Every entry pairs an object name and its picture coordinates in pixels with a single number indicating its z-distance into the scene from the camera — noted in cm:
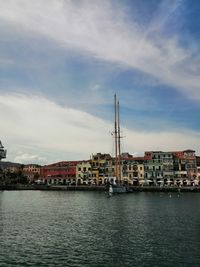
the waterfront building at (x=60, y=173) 10989
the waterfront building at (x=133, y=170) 9775
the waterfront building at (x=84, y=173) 10480
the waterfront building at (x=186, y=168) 9418
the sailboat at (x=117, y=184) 6995
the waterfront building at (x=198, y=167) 9371
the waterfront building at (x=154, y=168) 9592
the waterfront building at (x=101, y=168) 10237
